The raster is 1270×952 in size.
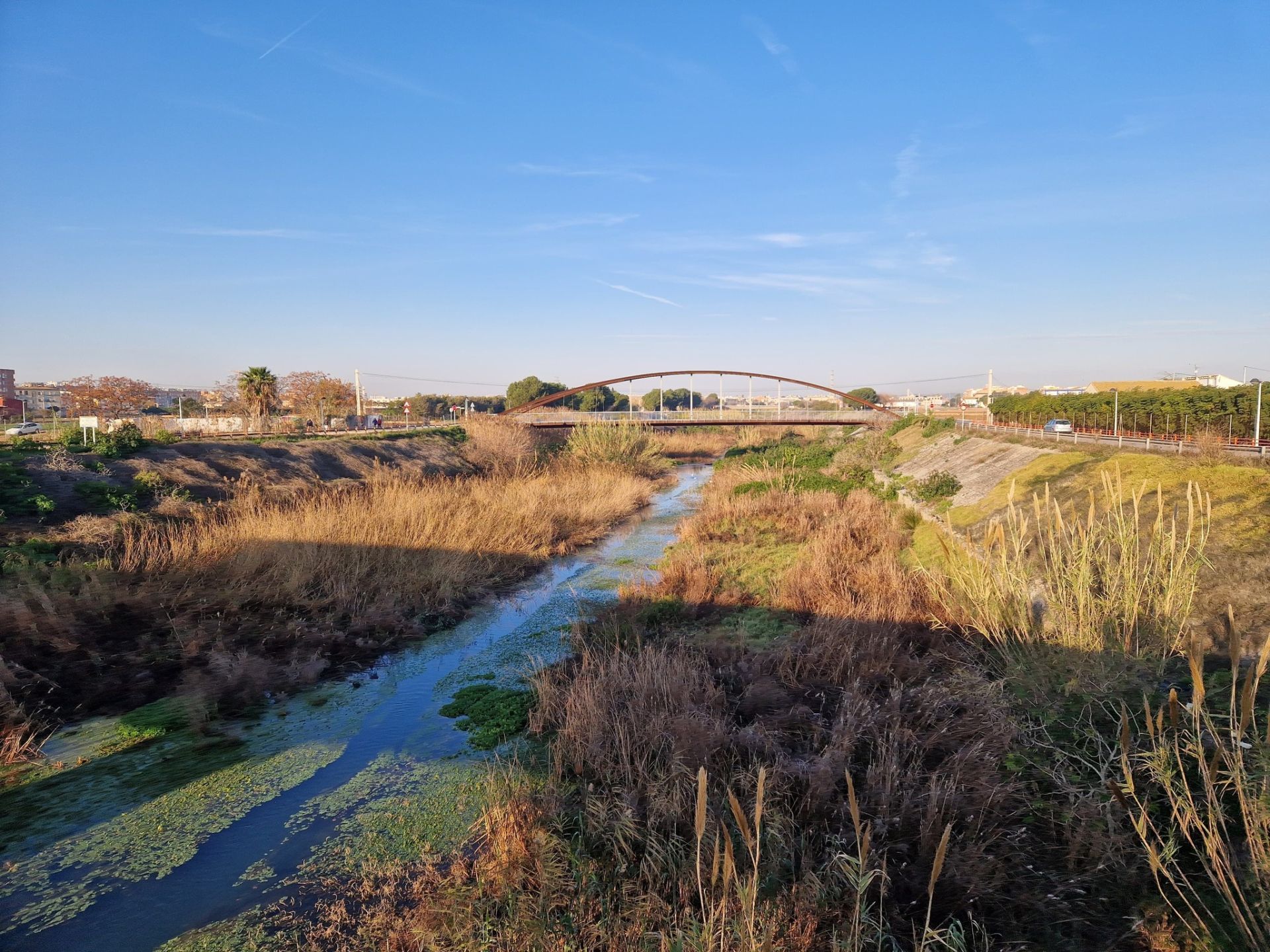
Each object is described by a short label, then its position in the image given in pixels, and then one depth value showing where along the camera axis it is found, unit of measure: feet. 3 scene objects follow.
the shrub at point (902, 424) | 108.99
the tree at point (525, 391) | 297.94
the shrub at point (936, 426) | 93.04
